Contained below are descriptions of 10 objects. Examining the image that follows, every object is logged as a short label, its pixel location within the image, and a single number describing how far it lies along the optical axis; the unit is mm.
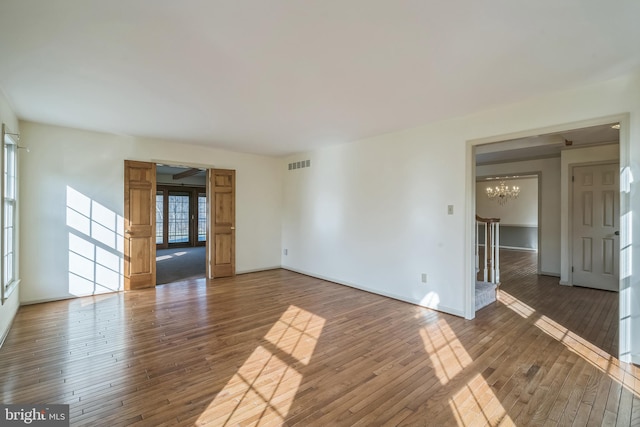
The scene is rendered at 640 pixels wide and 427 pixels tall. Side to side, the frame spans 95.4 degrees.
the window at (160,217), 10297
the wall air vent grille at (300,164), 6126
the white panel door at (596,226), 4895
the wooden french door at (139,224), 4914
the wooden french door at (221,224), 5840
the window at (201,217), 11305
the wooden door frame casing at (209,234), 5824
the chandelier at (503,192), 9311
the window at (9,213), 3160
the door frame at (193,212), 10891
